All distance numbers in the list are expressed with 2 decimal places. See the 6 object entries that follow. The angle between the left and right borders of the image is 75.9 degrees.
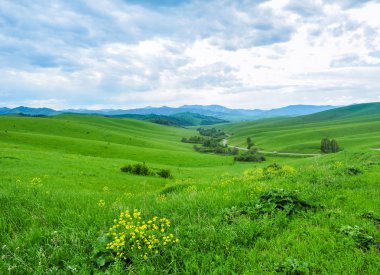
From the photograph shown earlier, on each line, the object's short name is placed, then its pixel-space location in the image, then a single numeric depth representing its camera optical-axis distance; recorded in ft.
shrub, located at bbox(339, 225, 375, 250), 17.41
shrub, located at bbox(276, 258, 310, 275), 14.74
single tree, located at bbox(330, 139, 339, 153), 379.92
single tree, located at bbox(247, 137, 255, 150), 489.01
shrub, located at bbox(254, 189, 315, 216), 23.03
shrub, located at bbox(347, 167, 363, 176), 40.68
